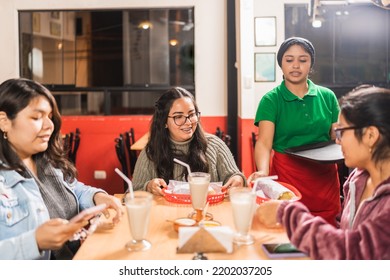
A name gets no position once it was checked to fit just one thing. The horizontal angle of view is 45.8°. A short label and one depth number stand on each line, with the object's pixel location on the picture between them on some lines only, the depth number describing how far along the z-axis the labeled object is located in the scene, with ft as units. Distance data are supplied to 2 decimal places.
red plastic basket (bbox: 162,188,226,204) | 6.32
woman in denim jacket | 4.55
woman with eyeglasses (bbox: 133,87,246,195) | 7.61
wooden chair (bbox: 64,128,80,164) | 15.68
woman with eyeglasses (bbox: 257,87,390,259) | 3.99
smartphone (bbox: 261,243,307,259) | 4.36
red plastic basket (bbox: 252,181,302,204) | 5.81
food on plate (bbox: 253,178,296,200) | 5.82
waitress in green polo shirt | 8.43
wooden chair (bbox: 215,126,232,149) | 13.51
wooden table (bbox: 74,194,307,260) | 4.46
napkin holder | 4.35
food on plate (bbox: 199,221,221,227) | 5.12
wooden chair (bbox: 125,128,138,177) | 14.07
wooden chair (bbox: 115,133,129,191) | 12.52
